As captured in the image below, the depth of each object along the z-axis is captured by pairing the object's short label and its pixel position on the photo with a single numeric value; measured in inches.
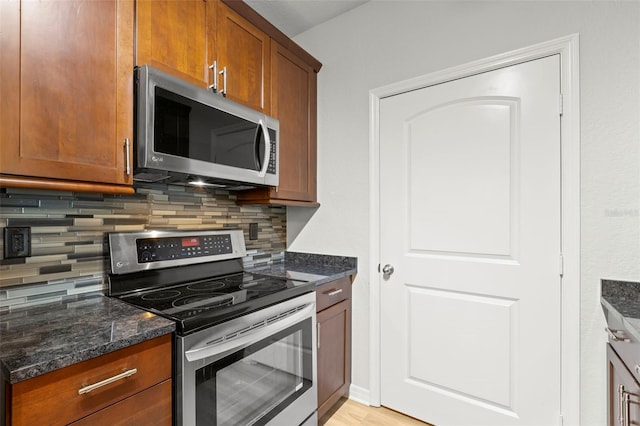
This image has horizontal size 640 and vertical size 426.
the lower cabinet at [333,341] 71.8
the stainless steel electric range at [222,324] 42.8
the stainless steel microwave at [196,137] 48.6
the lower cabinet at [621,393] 41.3
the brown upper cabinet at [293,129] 76.7
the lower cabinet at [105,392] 29.8
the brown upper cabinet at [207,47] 51.3
